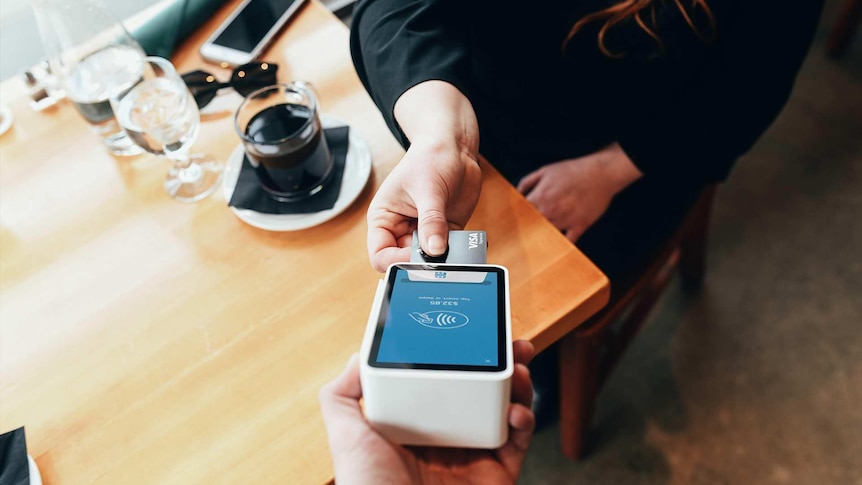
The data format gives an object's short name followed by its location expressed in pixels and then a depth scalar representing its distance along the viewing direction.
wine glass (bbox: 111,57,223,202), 0.72
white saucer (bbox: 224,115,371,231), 0.69
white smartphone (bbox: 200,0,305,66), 0.89
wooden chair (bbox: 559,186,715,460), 0.88
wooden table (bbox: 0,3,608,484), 0.57
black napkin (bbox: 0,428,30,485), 0.55
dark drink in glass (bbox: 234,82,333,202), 0.67
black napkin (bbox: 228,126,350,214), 0.70
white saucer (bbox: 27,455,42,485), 0.55
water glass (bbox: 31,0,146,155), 0.80
